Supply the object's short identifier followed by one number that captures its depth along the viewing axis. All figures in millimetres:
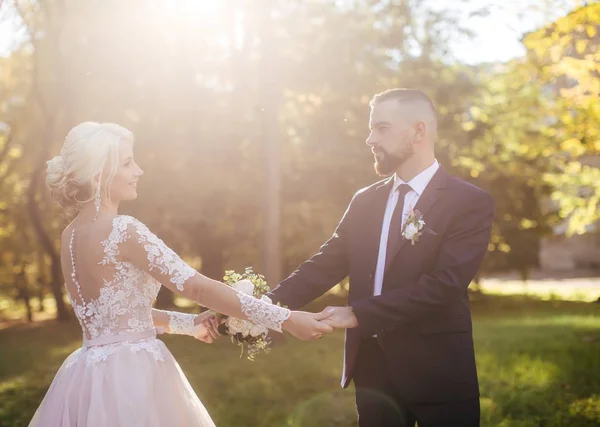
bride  4293
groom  4492
